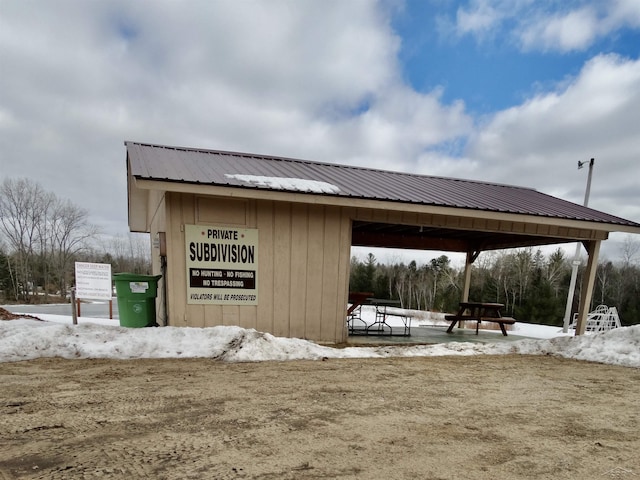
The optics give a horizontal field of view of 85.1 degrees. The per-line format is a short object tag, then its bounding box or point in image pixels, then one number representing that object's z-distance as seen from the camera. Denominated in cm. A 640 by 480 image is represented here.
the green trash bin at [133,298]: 598
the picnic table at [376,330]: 805
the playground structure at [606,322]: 1179
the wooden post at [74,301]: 602
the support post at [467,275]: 1159
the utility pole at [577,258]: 1309
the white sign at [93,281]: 791
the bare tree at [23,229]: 3462
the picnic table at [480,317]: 905
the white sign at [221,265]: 571
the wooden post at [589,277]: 789
